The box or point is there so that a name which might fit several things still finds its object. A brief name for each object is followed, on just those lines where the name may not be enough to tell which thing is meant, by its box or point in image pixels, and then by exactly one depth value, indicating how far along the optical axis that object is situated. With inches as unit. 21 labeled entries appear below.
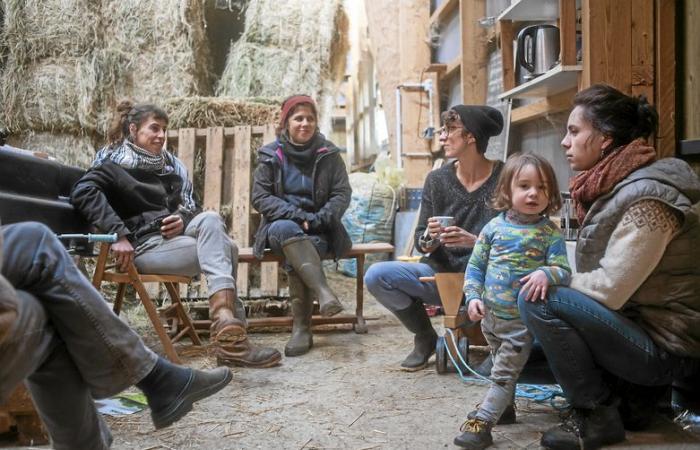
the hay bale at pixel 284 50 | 272.5
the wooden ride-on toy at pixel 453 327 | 117.4
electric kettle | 133.3
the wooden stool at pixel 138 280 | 128.7
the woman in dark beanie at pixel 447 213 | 126.4
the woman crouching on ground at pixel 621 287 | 76.9
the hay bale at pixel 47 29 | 227.8
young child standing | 86.8
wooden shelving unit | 121.3
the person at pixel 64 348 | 61.2
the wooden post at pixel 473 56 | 220.5
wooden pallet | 219.0
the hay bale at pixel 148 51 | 244.1
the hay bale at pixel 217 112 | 229.5
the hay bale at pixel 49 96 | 225.8
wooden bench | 171.5
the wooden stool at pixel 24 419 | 87.8
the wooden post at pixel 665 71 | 108.6
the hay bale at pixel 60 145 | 229.3
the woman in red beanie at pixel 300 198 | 154.3
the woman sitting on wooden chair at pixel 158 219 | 133.8
